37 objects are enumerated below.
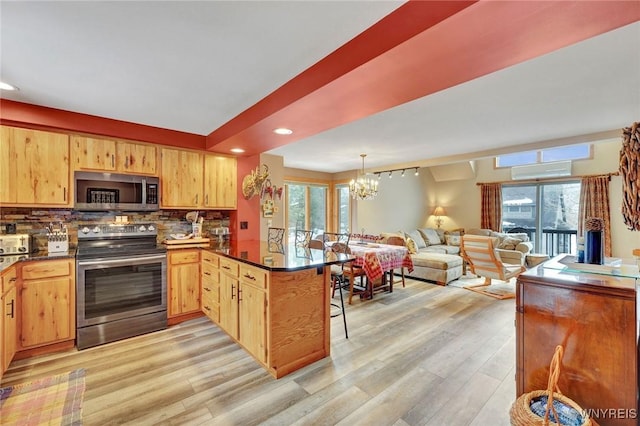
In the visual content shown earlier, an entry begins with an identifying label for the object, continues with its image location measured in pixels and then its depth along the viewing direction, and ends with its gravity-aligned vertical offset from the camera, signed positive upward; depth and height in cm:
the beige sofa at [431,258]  518 -91
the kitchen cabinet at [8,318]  217 -85
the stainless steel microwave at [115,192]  295 +24
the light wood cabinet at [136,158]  315 +63
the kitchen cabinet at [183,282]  327 -82
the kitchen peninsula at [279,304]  225 -80
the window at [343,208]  752 +12
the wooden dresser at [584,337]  139 -67
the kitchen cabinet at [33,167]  259 +44
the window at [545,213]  648 -3
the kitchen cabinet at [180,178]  343 +44
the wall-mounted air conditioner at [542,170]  635 +97
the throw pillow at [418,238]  679 -65
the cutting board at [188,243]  334 -37
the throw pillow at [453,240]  745 -75
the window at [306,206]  699 +17
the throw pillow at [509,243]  640 -72
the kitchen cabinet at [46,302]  253 -82
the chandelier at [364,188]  545 +48
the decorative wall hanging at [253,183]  390 +42
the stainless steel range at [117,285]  277 -74
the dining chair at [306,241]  388 -40
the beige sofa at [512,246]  610 -78
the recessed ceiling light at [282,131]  275 +82
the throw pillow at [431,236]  728 -64
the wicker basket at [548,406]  135 -101
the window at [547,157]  617 +130
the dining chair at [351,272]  393 -90
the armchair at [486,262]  446 -83
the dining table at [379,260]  425 -76
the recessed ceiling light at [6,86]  219 +102
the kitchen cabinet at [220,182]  378 +43
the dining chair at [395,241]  534 -55
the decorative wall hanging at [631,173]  103 +15
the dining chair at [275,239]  324 -38
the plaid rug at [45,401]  181 -132
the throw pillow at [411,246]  582 -70
